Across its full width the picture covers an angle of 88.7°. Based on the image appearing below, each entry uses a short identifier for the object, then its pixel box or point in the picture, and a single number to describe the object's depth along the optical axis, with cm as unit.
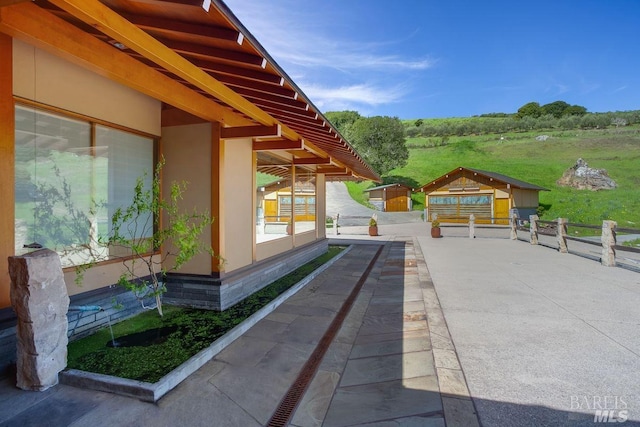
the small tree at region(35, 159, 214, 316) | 342
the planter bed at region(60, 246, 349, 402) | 255
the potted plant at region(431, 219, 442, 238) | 1598
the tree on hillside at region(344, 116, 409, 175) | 4097
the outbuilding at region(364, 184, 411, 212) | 3328
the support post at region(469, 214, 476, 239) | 1549
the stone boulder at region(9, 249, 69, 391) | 244
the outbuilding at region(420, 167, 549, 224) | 2492
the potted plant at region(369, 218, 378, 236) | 1681
